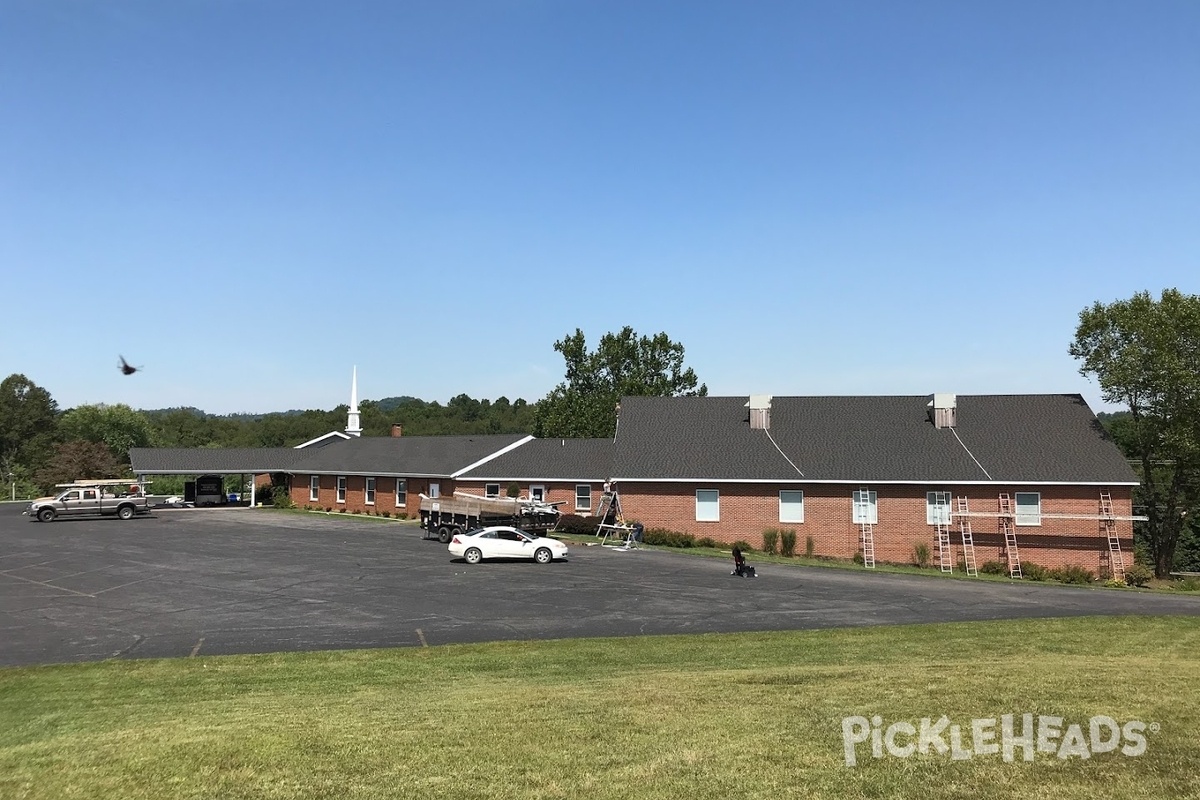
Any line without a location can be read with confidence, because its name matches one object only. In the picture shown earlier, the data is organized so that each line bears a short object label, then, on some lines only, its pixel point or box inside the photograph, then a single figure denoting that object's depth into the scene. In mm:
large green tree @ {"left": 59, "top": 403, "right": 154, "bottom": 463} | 121938
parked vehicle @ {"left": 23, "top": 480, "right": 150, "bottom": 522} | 50469
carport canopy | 61781
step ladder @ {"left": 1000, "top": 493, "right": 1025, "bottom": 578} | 37681
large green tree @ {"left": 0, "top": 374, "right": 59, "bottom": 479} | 112375
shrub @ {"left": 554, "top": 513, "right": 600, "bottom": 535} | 44844
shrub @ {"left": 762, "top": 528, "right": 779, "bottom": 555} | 40344
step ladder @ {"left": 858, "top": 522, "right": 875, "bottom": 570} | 39156
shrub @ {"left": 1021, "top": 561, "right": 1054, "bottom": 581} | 36844
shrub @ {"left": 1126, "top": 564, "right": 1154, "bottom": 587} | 36688
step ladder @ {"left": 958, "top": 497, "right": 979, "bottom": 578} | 38372
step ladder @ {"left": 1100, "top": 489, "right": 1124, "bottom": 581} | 37406
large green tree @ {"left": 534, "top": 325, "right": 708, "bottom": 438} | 87438
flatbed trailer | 39875
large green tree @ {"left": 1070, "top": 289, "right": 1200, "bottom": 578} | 41844
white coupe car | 32781
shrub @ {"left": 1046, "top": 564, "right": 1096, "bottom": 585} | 35688
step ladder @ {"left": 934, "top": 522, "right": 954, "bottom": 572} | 38375
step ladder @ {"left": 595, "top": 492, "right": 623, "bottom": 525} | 43438
